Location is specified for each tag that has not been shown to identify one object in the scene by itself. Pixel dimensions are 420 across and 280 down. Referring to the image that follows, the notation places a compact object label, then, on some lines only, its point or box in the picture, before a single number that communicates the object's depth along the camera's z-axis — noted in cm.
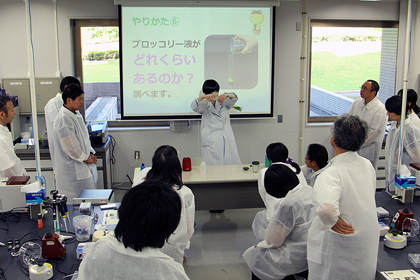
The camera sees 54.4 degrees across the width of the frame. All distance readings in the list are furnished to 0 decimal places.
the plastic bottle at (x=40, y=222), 264
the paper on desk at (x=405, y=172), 309
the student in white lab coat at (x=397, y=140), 368
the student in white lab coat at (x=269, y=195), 274
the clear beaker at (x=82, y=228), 248
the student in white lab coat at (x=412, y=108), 379
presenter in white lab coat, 445
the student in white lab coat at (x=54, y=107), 410
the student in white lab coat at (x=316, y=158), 333
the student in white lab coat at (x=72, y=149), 365
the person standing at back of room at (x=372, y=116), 453
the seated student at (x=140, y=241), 133
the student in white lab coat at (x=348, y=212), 207
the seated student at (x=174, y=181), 241
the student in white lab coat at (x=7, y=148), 314
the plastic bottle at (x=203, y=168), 390
